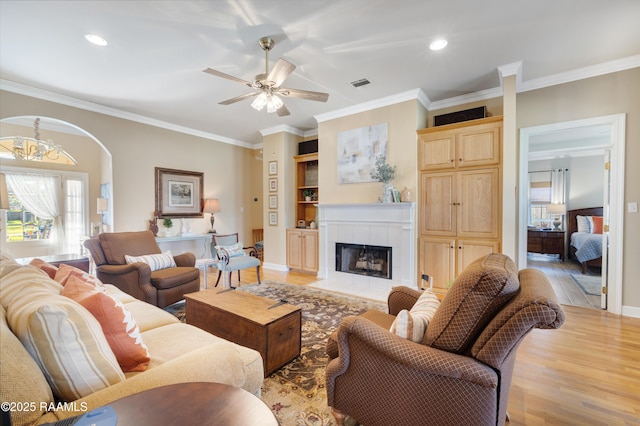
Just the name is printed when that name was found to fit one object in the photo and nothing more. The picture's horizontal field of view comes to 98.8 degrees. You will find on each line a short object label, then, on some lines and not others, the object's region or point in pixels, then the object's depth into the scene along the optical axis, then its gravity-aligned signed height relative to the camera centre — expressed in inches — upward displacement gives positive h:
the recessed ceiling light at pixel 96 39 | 102.3 +64.2
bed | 197.5 -28.6
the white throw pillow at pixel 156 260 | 127.5 -25.2
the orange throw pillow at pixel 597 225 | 234.8 -13.4
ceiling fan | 99.8 +45.7
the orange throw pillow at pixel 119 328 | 46.6 -21.1
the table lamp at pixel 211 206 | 224.5 +1.9
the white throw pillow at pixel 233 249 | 161.1 -24.8
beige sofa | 31.4 -21.6
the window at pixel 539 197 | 280.2 +12.8
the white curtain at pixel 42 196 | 195.0 +9.0
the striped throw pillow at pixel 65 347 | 34.9 -18.3
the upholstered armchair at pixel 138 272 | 118.3 -29.4
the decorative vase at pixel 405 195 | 157.9 +8.0
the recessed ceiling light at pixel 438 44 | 106.7 +65.3
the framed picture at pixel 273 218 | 223.8 -8.2
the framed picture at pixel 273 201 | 223.3 +6.2
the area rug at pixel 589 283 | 157.5 -47.0
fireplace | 169.2 -33.0
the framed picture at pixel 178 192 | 203.2 +12.4
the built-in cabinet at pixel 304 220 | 202.4 -9.6
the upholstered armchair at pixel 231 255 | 156.6 -28.0
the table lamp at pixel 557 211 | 261.7 -1.5
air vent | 140.2 +65.8
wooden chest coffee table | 77.5 -34.7
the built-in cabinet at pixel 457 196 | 138.7 +7.3
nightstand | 255.6 -30.6
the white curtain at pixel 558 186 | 269.0 +23.3
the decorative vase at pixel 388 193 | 160.6 +9.3
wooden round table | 30.2 -23.4
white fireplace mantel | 157.8 -15.6
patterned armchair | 43.8 -25.8
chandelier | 164.7 +38.4
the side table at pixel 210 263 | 156.6 -32.4
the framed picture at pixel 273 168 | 222.5 +33.3
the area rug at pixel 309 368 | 64.5 -47.9
